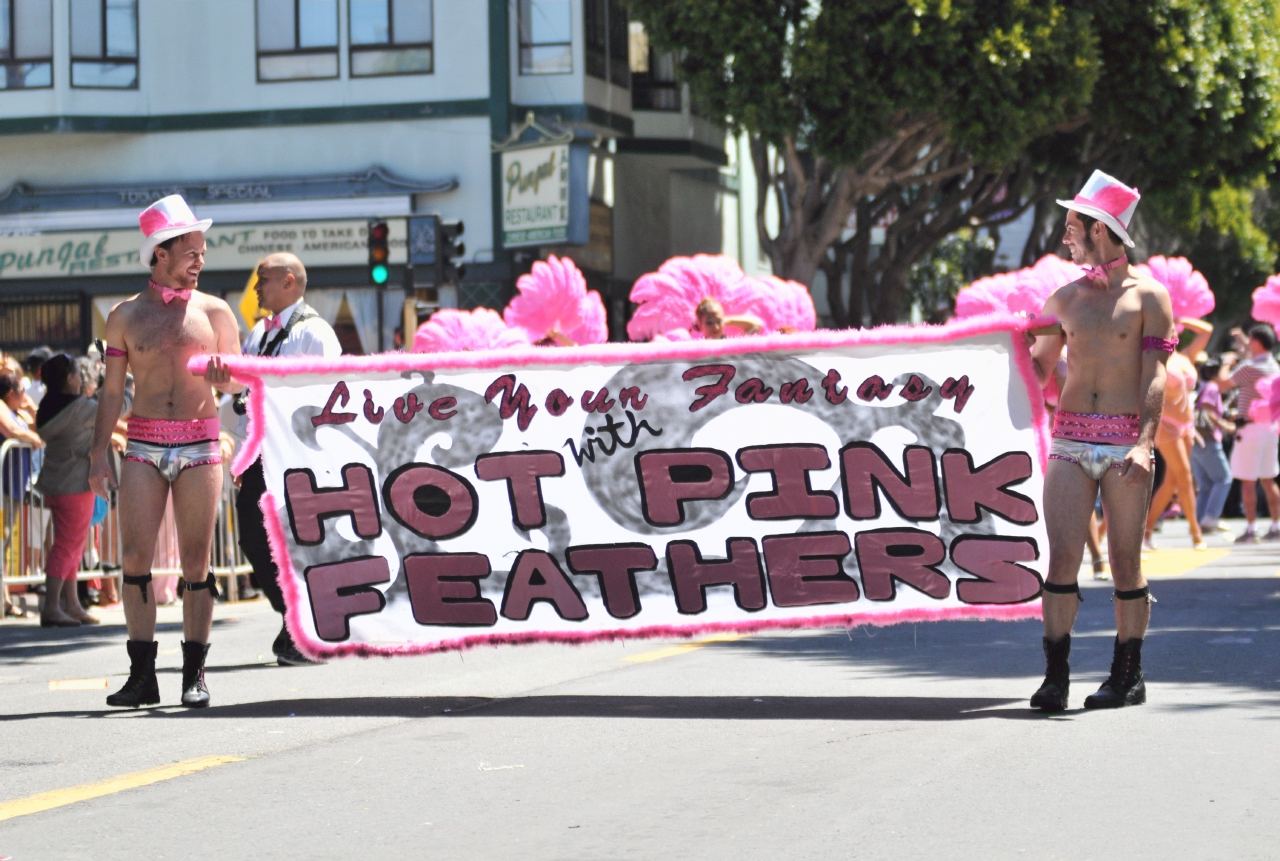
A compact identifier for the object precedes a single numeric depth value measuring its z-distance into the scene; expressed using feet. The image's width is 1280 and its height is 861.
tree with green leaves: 85.56
